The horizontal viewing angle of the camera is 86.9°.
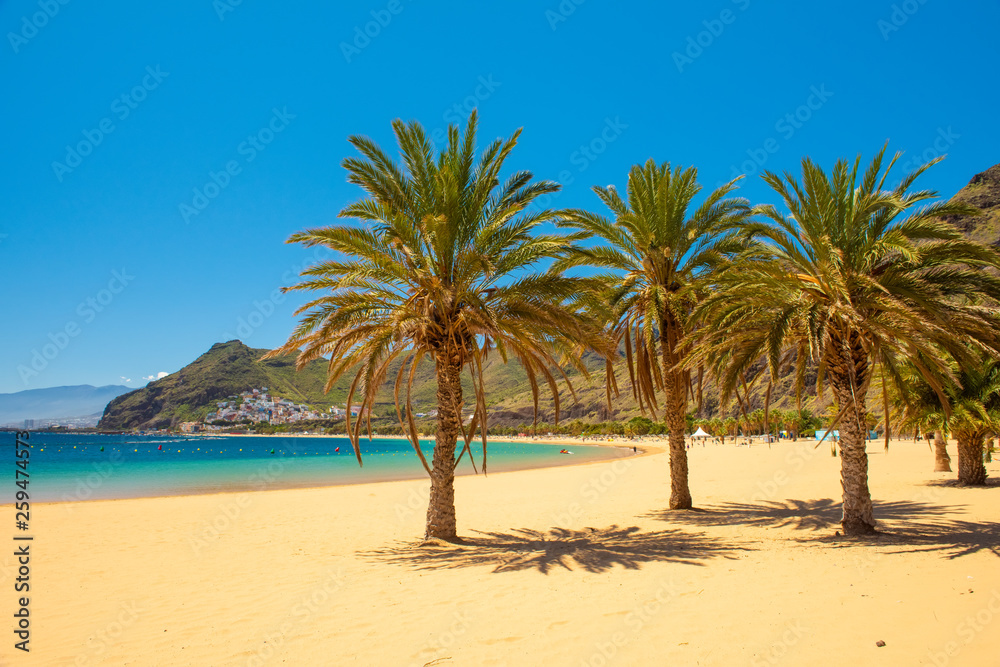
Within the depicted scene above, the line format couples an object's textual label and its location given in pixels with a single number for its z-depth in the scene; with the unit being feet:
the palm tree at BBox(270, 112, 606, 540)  32.63
